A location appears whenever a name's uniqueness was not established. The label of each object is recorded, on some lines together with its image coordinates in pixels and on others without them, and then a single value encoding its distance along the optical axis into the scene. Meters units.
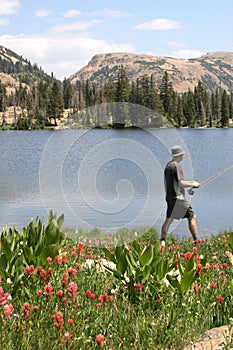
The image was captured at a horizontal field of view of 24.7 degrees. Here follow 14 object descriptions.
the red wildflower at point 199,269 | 5.47
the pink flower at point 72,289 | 4.26
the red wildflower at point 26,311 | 4.17
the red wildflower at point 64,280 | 4.55
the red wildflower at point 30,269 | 5.10
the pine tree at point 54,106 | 160.88
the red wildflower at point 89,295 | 4.49
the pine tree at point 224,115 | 149.38
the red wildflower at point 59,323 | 3.85
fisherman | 11.09
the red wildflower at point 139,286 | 5.16
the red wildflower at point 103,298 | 4.67
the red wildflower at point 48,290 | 4.37
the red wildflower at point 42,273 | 4.89
